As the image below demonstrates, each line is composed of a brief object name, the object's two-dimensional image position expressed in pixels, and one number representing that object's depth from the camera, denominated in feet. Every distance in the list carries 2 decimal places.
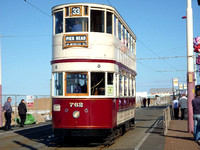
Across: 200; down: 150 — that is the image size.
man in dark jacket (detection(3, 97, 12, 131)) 66.69
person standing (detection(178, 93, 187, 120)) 77.05
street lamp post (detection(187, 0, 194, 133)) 52.29
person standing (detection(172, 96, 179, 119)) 80.38
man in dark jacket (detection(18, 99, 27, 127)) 74.36
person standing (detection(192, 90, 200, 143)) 42.28
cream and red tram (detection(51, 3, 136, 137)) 40.57
